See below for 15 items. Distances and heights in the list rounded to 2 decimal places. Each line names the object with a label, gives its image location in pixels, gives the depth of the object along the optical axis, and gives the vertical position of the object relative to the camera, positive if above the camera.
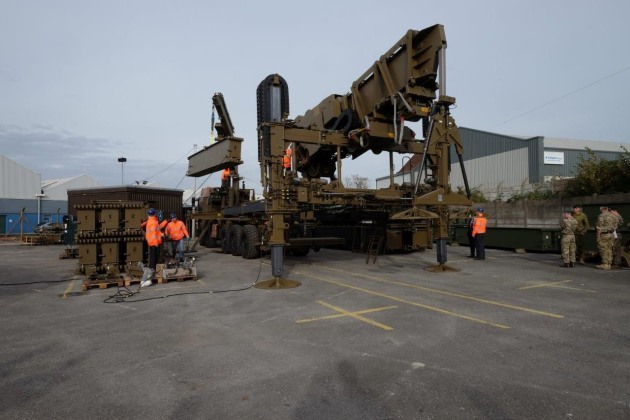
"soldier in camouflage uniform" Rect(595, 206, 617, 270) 10.58 -0.57
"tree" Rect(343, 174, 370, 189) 51.25 +4.46
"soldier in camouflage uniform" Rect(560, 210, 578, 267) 11.25 -0.72
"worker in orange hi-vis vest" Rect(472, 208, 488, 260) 12.98 -0.56
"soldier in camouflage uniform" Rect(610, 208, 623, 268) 11.02 -1.06
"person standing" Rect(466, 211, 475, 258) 13.85 -1.02
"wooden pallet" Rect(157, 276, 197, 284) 9.44 -1.41
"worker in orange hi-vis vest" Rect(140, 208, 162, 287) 9.49 -0.45
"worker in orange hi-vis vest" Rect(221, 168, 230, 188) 17.17 +1.75
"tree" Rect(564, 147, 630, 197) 15.85 +1.47
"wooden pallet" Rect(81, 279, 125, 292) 8.66 -1.38
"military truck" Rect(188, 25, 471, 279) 8.94 +1.85
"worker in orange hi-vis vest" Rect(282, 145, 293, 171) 9.07 +1.50
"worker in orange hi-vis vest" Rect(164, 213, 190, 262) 10.24 -0.35
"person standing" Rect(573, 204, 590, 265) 11.82 -0.50
